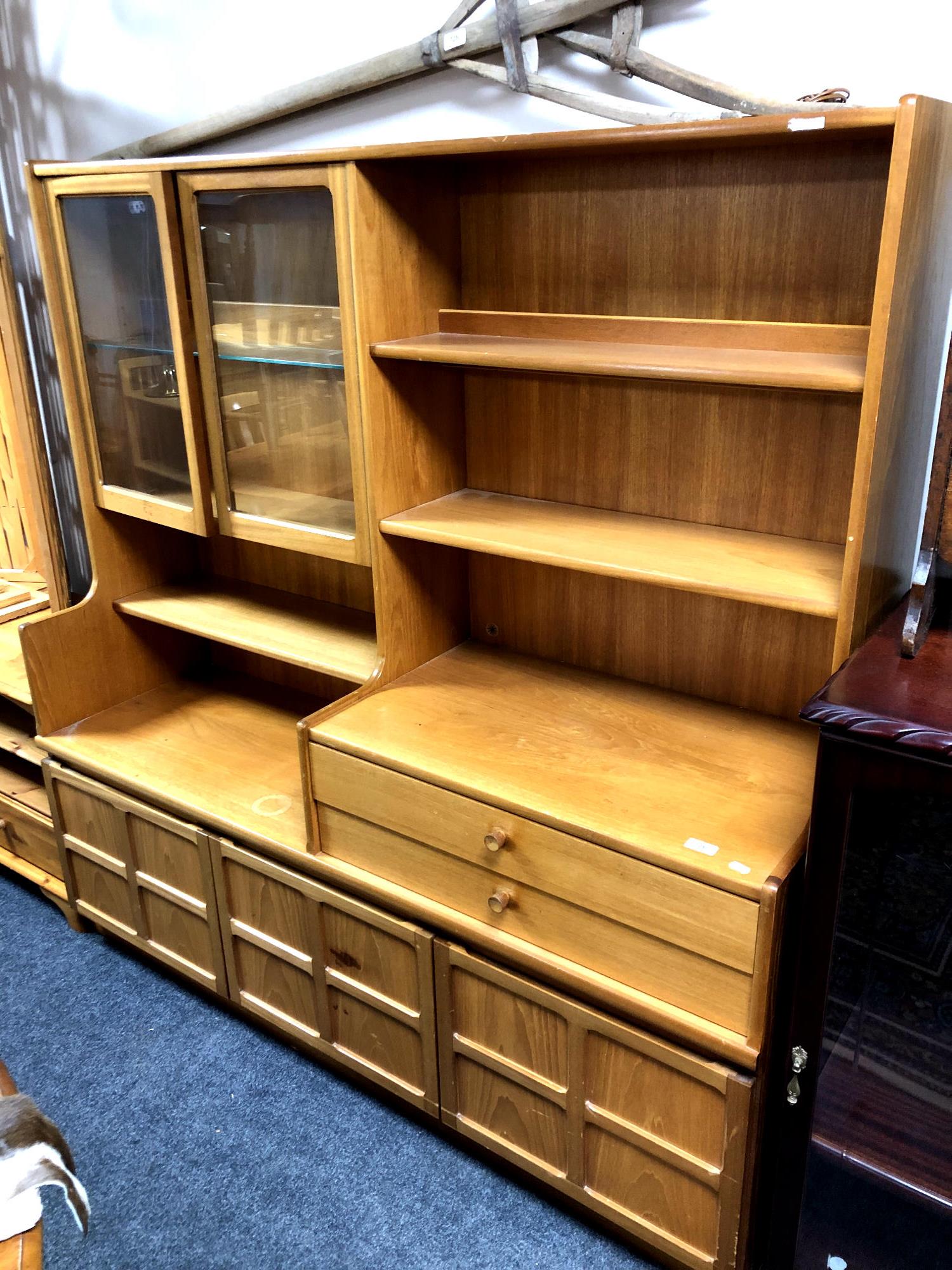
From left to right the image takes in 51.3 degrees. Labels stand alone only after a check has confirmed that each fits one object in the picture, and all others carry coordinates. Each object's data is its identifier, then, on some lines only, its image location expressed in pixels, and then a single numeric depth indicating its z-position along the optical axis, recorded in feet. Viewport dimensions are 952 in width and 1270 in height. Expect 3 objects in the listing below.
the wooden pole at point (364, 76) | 4.97
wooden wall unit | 4.35
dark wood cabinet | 3.51
